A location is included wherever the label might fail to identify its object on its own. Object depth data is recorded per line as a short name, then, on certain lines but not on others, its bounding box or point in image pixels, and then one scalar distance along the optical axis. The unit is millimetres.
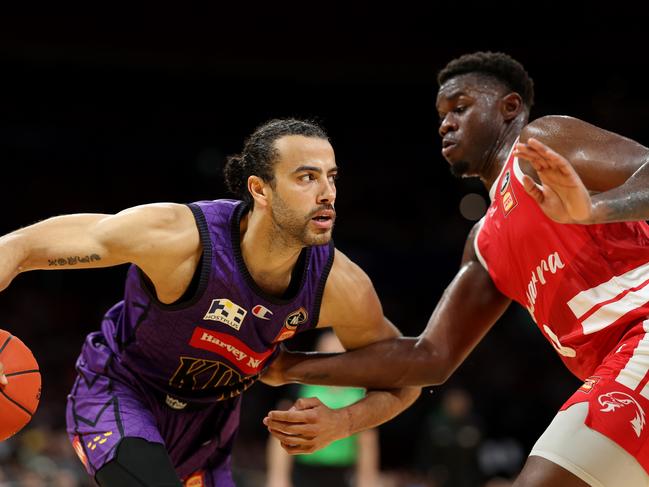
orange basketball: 3510
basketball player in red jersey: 3250
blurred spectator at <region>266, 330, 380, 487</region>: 7551
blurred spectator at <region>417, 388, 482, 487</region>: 11383
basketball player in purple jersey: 3793
